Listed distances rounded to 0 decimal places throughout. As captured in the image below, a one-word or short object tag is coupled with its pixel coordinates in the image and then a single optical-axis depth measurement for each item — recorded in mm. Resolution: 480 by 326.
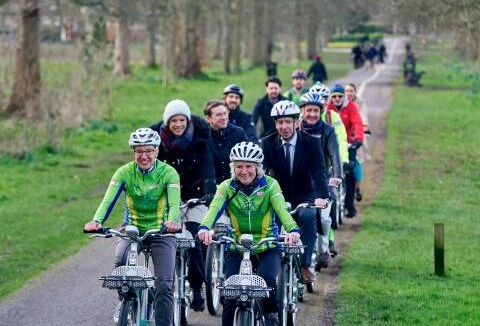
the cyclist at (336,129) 14416
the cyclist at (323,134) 13531
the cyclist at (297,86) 18406
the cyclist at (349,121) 17297
